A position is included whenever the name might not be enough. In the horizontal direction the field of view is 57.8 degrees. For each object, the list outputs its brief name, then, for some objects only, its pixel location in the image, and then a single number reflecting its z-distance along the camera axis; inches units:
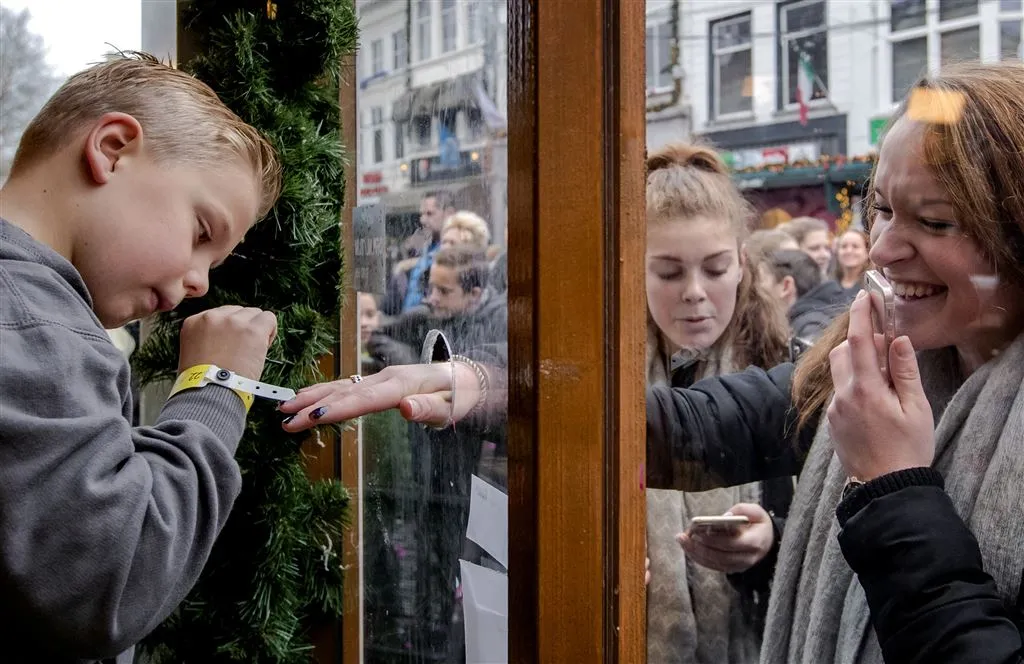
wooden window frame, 37.8
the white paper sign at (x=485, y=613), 43.8
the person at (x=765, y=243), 54.7
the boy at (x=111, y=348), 31.7
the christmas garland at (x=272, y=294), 51.4
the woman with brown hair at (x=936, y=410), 32.9
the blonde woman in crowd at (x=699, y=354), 43.5
